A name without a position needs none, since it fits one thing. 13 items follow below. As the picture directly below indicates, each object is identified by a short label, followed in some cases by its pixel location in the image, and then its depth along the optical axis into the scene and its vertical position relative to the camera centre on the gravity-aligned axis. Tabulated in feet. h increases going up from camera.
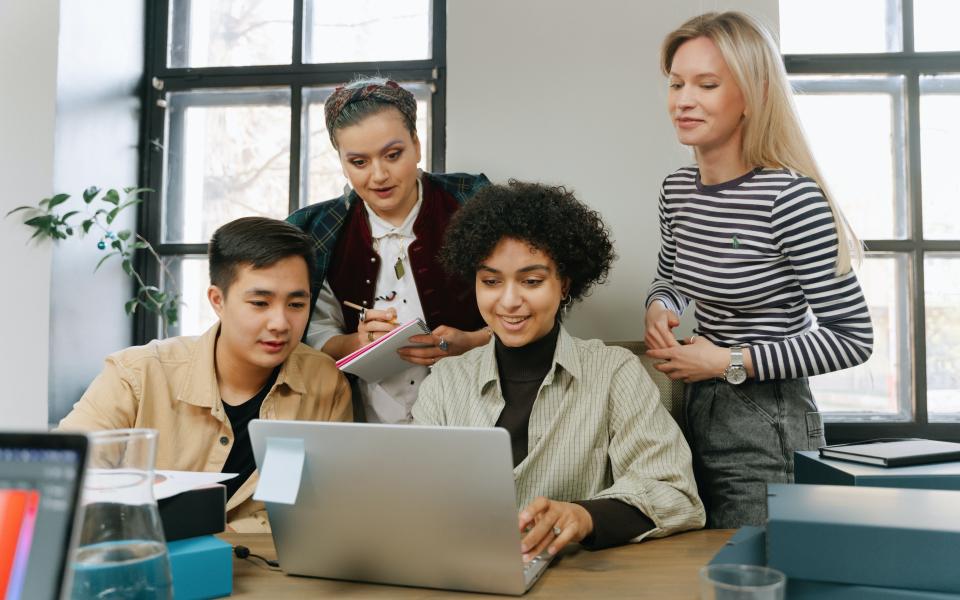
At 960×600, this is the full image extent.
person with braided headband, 5.77 +0.74
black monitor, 1.55 -0.39
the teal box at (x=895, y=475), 3.29 -0.65
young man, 5.02 -0.33
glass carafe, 2.09 -0.58
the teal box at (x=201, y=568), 2.76 -0.91
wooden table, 2.85 -1.02
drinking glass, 2.05 -0.72
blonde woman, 4.83 +0.39
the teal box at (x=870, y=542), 2.32 -0.68
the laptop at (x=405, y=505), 2.62 -0.66
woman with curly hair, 4.25 -0.31
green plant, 7.13 +0.99
